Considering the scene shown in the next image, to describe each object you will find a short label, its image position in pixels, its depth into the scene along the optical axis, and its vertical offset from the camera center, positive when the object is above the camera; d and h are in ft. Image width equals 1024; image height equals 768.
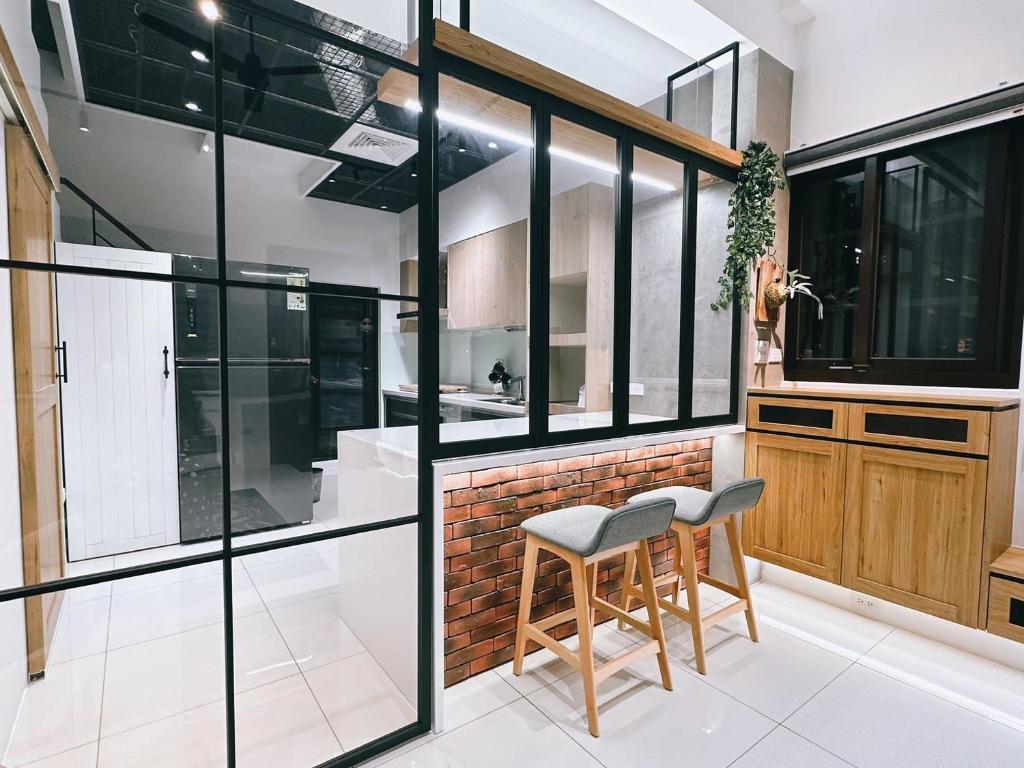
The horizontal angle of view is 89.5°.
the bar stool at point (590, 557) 6.75 -2.79
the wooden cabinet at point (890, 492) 8.13 -2.38
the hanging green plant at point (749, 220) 10.53 +2.79
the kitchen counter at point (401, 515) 6.73 -2.17
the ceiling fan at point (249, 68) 4.93 +2.96
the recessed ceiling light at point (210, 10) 5.02 +3.34
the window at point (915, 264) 9.24 +1.86
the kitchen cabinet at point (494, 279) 7.63 +1.17
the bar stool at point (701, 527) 8.02 -2.82
